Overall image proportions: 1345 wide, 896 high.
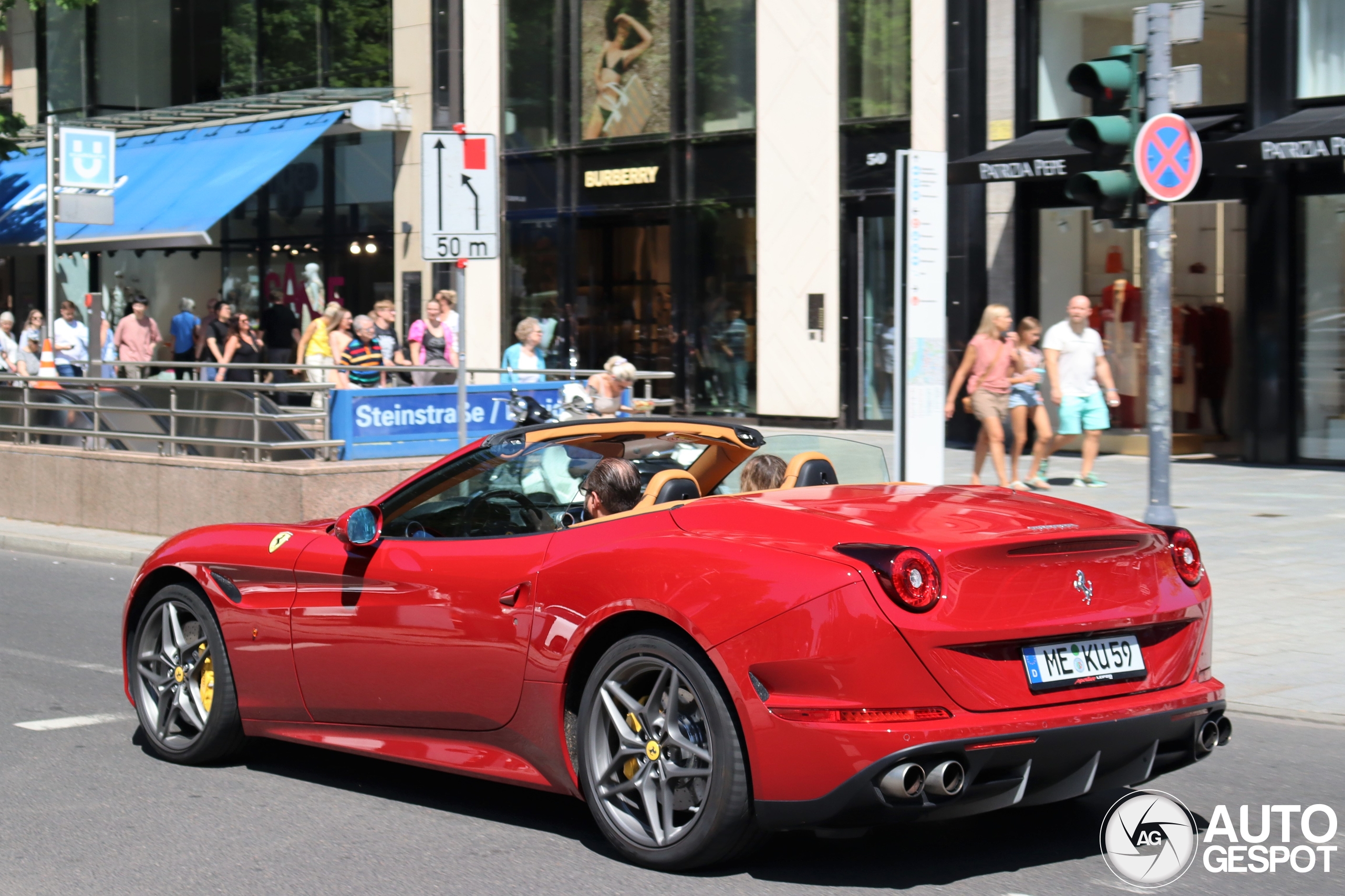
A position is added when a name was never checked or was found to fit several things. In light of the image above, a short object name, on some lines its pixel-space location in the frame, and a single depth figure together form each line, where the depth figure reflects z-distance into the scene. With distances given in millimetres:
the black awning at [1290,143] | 15906
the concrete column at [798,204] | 21453
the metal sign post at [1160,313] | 9336
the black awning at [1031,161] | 18109
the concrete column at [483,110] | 25922
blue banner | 13297
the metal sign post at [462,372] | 11148
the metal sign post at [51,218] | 18531
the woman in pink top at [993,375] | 15070
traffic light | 9352
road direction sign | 10883
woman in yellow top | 18688
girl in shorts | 15375
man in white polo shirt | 15695
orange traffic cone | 18438
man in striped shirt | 16327
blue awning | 25203
